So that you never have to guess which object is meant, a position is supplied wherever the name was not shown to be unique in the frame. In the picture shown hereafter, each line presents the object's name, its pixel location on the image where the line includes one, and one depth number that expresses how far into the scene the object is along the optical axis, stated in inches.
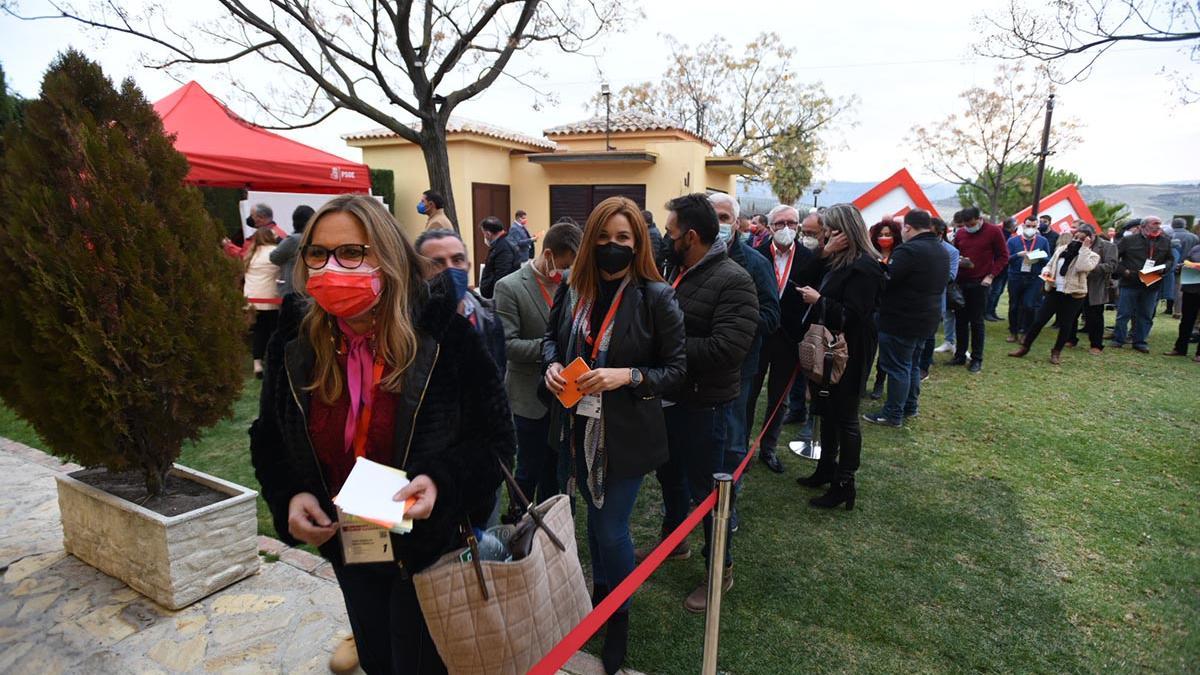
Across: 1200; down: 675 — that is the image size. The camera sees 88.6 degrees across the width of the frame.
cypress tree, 117.7
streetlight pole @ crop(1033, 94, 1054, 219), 880.5
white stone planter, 126.3
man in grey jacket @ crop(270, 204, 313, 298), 246.2
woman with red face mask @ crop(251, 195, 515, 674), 71.0
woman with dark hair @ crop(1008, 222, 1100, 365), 329.1
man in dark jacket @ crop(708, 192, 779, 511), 153.6
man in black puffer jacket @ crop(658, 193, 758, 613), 123.6
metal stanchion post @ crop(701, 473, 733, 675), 88.7
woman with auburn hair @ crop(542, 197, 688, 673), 103.9
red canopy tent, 293.6
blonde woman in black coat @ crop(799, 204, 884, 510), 164.1
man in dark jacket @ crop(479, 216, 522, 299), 282.4
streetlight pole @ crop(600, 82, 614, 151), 753.0
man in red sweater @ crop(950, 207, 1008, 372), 324.2
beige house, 658.2
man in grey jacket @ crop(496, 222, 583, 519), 137.9
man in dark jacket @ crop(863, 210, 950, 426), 219.5
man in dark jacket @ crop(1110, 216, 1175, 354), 386.9
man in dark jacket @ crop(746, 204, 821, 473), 192.2
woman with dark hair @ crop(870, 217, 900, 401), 206.8
